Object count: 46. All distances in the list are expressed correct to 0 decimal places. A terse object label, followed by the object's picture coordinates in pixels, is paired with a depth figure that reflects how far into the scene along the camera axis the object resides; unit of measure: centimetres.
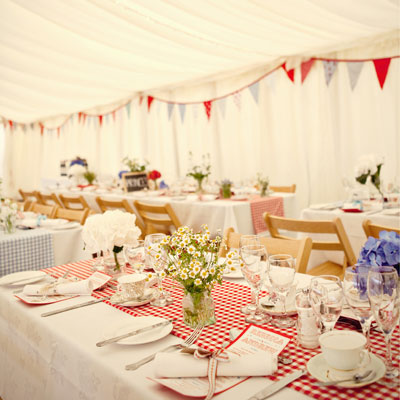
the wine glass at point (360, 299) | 94
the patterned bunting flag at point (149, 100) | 802
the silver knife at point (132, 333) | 105
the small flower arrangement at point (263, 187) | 414
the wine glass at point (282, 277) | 116
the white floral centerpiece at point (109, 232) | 168
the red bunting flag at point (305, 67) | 545
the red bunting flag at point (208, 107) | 704
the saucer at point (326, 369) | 81
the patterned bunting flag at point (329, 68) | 527
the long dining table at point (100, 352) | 86
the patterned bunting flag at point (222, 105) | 685
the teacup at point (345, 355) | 84
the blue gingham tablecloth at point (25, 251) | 282
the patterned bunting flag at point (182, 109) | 750
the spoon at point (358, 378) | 81
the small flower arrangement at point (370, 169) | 319
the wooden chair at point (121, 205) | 433
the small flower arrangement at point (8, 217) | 306
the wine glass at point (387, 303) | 86
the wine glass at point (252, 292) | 126
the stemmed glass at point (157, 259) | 132
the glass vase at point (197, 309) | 117
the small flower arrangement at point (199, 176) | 438
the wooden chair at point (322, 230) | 238
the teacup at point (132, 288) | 140
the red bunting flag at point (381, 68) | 470
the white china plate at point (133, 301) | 136
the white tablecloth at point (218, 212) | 367
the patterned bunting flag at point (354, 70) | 503
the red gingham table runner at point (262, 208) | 381
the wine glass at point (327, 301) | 96
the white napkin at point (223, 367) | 88
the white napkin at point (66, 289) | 150
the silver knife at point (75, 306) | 133
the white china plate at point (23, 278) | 168
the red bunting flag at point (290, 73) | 564
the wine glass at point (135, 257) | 156
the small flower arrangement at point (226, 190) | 417
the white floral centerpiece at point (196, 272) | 115
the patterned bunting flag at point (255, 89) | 624
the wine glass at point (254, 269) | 123
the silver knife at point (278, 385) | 81
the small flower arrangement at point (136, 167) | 548
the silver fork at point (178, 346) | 95
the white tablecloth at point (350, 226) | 275
